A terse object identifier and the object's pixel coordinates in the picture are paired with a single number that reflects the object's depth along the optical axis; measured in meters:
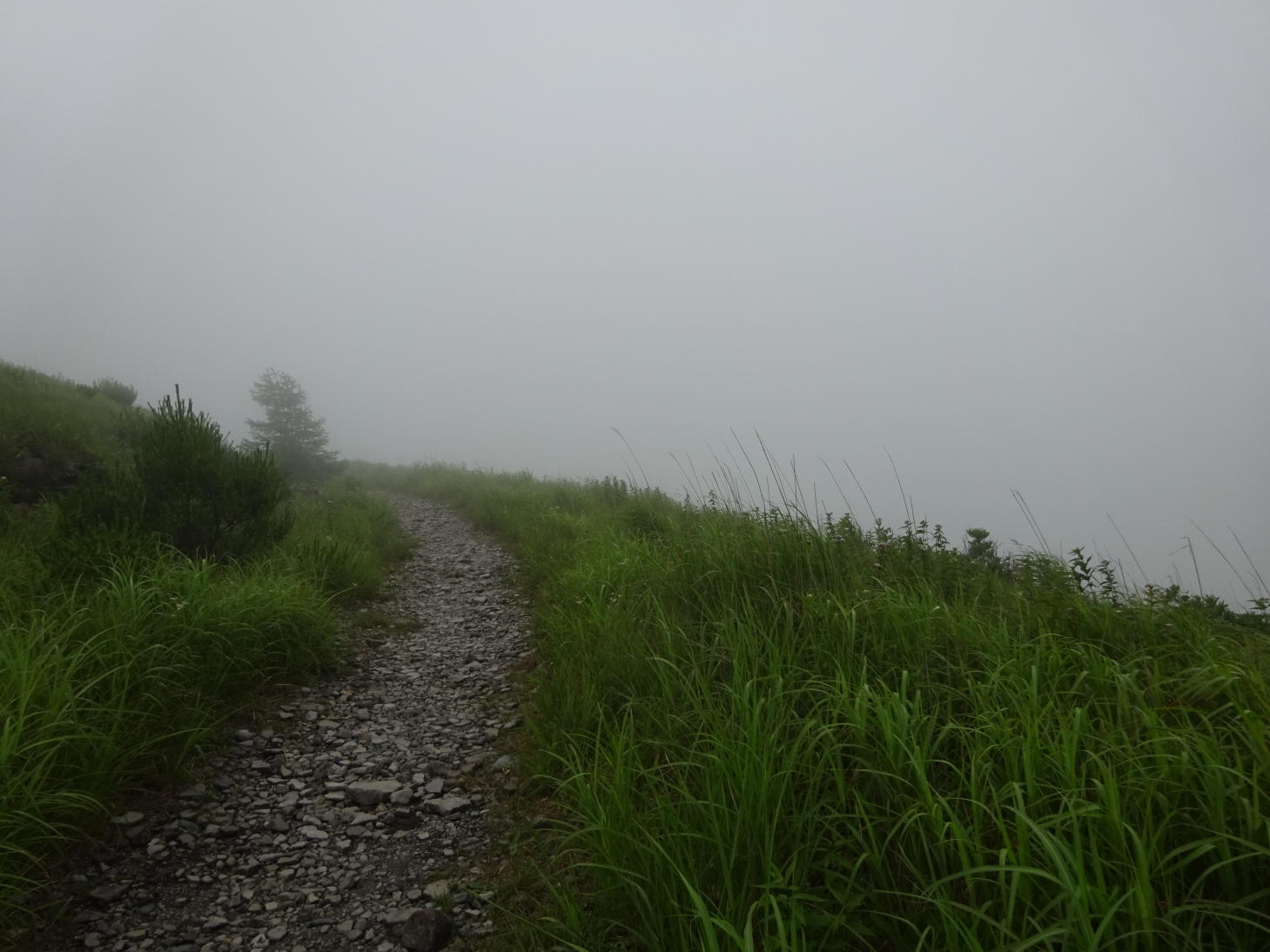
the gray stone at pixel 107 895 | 2.62
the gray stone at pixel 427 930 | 2.49
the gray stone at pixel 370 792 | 3.51
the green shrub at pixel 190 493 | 5.77
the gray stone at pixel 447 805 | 3.43
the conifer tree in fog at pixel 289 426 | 21.94
